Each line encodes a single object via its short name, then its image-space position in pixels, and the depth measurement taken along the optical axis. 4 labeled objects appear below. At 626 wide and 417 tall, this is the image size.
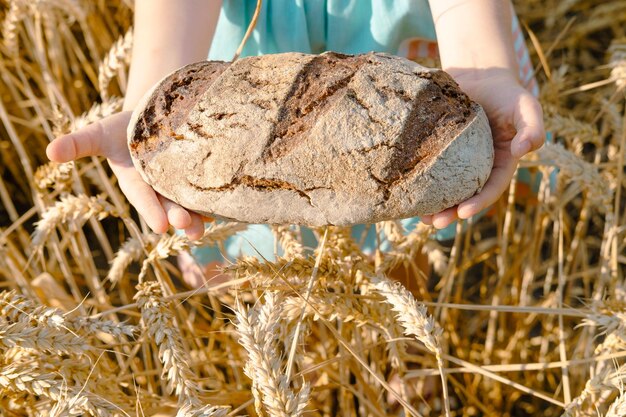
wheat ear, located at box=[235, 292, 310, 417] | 0.80
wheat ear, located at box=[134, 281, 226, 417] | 0.91
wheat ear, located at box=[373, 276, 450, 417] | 0.87
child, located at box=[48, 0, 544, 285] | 1.07
